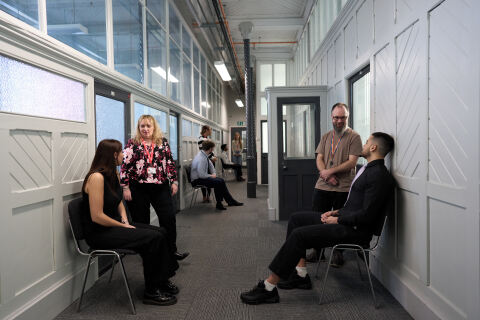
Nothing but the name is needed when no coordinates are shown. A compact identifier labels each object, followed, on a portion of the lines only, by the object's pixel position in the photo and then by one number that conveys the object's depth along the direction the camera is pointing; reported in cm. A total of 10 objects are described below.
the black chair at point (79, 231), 228
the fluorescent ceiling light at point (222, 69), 769
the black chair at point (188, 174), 616
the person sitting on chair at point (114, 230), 231
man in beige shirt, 312
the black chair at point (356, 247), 239
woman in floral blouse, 303
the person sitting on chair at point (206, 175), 608
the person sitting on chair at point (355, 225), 234
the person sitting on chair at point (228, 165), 1052
